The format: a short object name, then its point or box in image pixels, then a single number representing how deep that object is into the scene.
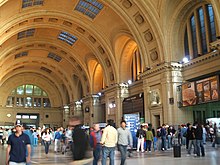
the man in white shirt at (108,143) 6.97
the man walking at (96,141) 7.20
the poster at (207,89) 16.05
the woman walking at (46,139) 14.61
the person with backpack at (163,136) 14.45
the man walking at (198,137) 10.58
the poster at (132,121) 16.33
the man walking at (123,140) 7.47
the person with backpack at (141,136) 14.33
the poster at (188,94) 17.78
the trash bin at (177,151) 10.48
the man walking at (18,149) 4.69
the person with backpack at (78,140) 4.44
